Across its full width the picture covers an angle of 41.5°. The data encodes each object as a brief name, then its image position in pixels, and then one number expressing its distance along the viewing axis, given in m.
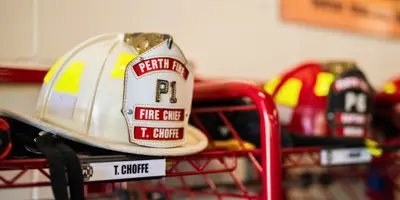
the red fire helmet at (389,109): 1.39
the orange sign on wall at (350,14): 1.61
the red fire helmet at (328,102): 1.14
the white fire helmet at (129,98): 0.81
